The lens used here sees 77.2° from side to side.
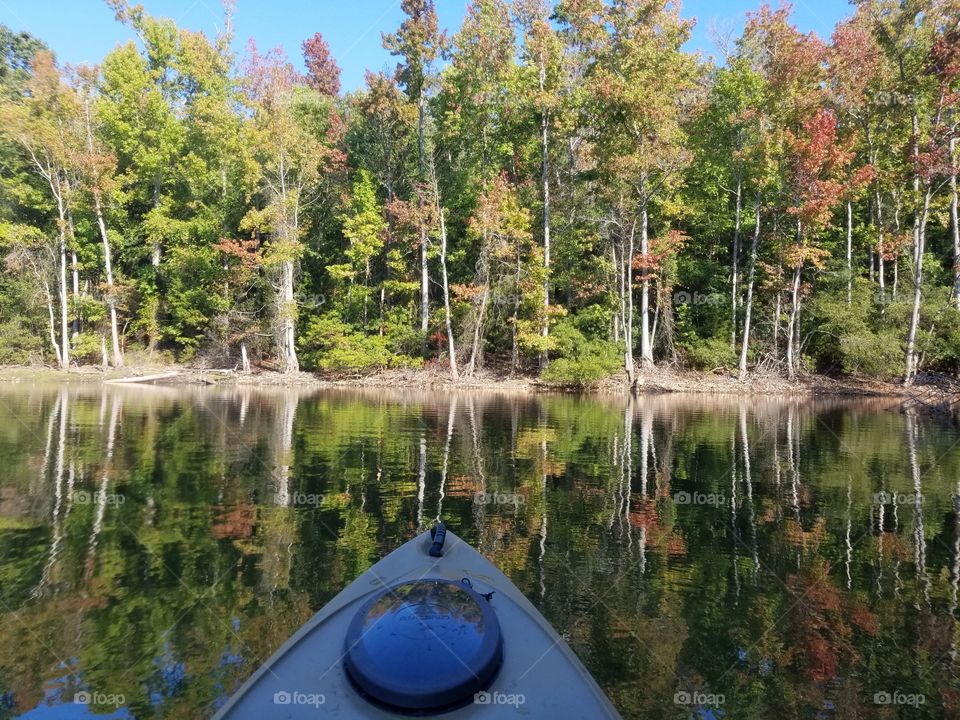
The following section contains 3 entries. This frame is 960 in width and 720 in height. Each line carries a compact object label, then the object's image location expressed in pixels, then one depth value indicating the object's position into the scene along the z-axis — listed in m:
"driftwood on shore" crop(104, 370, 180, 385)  29.44
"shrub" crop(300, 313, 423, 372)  30.80
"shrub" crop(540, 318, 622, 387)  27.62
